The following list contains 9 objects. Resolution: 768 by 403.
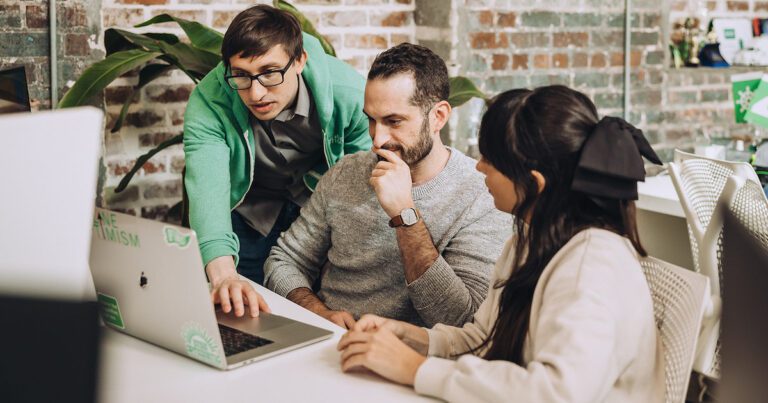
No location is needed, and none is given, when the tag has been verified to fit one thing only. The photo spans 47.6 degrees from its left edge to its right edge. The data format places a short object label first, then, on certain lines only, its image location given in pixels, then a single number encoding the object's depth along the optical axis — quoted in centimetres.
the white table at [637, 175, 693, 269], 297
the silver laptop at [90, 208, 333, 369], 135
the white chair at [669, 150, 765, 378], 214
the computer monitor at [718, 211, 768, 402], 47
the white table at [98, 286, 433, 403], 129
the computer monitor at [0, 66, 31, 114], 171
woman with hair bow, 116
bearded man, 194
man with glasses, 225
